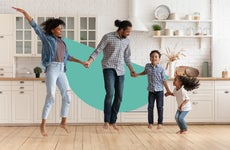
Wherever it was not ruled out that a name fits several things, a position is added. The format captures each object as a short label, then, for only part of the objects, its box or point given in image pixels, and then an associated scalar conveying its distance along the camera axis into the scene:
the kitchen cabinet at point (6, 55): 7.64
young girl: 6.23
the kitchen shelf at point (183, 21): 7.99
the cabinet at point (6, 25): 7.65
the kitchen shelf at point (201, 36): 7.91
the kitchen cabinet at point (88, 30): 7.76
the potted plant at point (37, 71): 7.63
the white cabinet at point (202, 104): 7.44
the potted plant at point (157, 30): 7.87
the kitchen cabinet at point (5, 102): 7.32
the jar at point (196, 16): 7.96
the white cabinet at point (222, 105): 7.47
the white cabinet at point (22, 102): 7.32
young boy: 6.42
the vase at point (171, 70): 7.80
